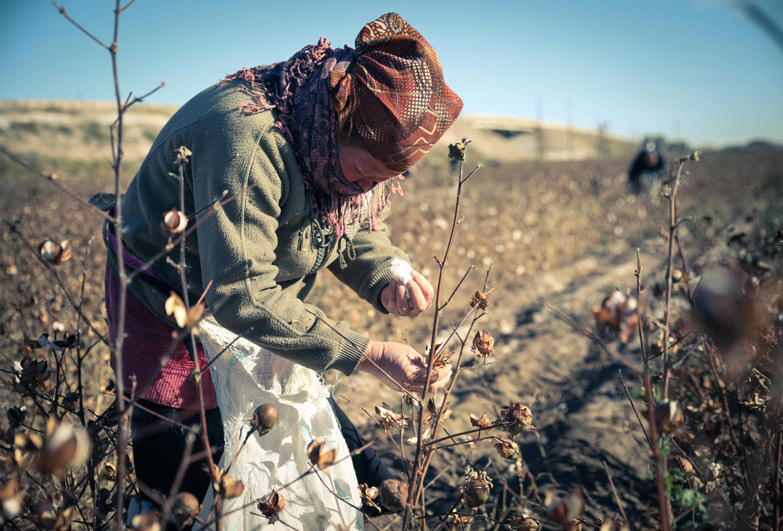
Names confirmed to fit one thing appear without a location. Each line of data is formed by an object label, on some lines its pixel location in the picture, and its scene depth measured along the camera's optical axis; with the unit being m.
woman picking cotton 1.05
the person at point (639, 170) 9.53
